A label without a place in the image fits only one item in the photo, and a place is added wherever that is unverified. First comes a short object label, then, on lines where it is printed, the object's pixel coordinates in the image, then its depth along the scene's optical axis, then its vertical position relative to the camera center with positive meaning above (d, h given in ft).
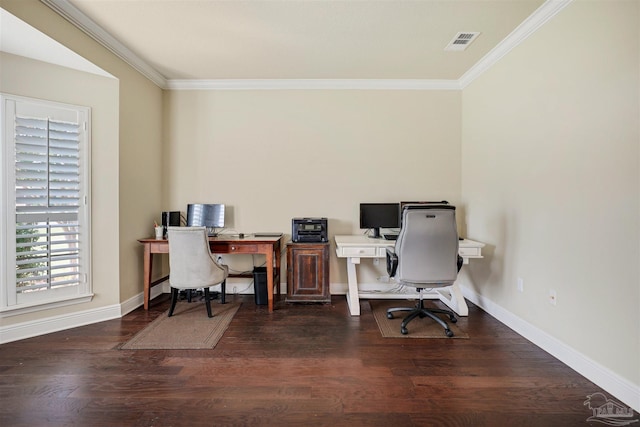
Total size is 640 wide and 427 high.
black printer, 10.48 -0.65
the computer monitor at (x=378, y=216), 10.78 -0.11
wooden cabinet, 10.32 -2.23
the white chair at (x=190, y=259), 8.63 -1.50
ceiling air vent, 8.10 +5.42
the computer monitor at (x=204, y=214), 11.09 -0.03
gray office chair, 7.88 -1.04
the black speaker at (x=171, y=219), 10.72 -0.23
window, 7.42 +0.28
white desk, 9.16 -1.42
